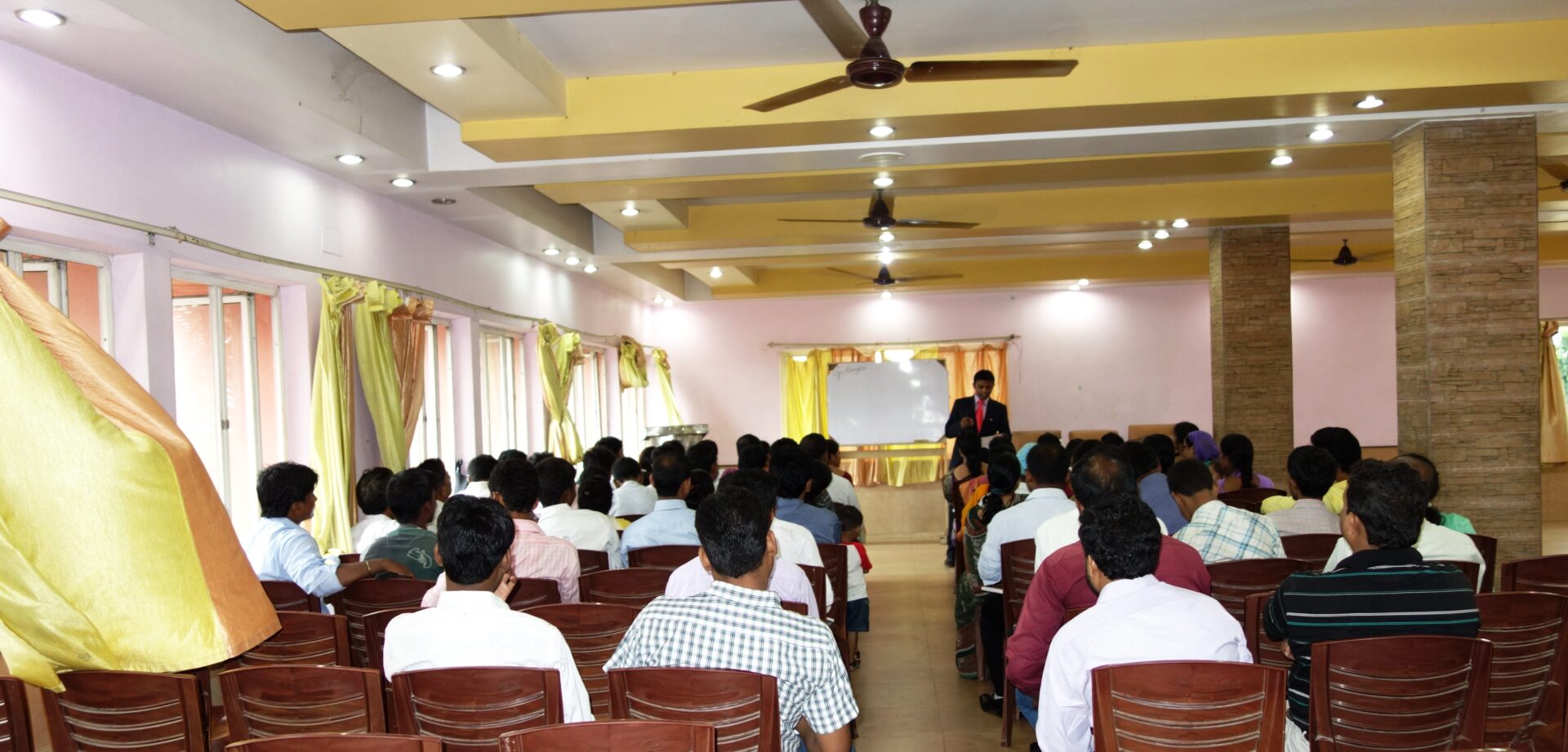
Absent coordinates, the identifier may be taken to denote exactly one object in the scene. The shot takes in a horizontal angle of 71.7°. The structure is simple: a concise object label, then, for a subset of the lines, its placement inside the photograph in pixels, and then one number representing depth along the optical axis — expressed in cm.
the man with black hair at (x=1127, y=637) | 224
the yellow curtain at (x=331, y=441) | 563
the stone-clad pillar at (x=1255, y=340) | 859
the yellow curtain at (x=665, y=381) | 1313
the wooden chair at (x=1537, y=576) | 344
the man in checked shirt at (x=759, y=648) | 224
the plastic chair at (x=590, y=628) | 296
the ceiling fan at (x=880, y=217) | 684
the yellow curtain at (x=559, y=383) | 931
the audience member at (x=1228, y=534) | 377
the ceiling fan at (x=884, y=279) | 1098
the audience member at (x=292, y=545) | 372
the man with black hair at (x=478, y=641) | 231
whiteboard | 1269
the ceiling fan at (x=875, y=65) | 375
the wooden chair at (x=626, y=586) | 367
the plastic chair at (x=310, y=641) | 298
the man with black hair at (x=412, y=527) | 388
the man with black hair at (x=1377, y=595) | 246
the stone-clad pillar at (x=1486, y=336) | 549
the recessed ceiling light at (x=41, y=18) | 335
